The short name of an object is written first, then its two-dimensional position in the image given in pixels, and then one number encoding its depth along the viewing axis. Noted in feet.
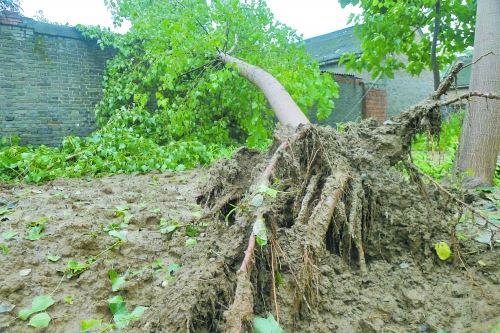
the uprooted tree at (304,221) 4.93
